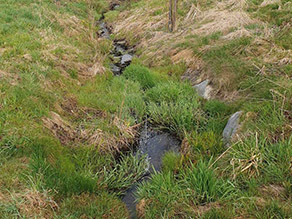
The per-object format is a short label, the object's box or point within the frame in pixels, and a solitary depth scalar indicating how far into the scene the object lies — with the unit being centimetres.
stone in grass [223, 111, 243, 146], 571
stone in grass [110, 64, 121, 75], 1168
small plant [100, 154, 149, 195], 526
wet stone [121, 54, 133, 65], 1300
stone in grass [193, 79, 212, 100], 826
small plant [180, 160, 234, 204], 420
